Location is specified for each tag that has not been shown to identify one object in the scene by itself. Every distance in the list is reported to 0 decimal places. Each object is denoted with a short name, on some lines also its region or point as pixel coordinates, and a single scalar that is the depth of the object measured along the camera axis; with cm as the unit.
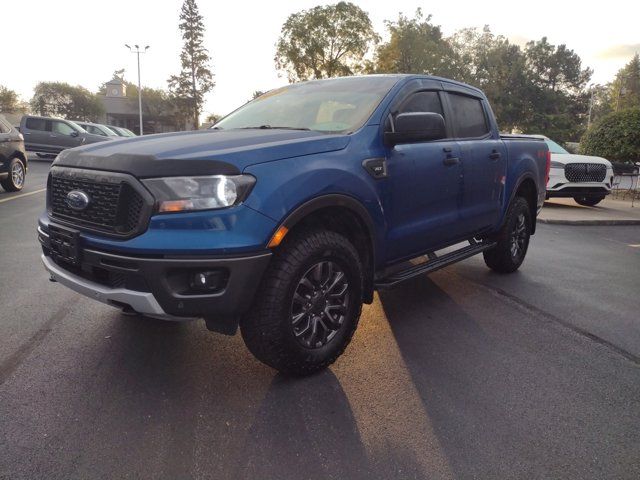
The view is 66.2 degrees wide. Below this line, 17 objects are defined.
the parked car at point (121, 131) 2383
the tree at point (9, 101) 6109
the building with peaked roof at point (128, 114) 6225
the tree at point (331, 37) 5056
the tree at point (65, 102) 6419
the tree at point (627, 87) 6806
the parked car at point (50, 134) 1920
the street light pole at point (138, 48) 4605
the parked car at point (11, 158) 984
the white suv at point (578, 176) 1111
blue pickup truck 238
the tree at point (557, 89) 5778
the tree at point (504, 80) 5778
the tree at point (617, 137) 1391
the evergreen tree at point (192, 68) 6031
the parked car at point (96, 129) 2036
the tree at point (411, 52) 4691
